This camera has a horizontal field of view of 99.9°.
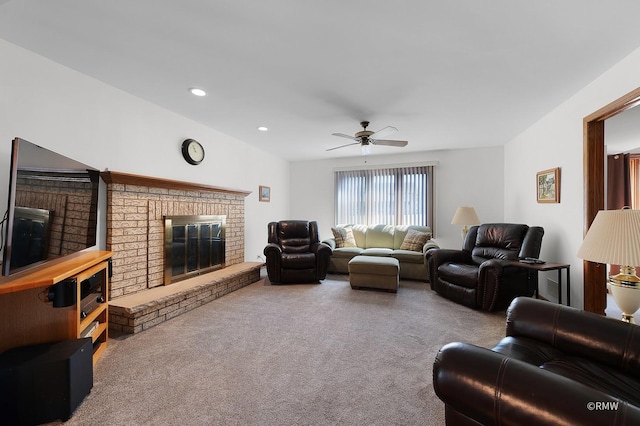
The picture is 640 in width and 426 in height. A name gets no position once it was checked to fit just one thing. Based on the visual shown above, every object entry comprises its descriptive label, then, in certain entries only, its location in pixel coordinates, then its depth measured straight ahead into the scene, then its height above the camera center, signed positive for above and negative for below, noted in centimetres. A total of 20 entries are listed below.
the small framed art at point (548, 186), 325 +37
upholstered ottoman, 383 -86
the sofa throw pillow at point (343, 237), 541 -48
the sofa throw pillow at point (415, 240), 488 -49
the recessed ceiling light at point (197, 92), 285 +132
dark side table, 281 -56
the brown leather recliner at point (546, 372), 78 -61
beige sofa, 464 -66
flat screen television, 148 +4
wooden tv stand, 162 -62
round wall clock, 367 +88
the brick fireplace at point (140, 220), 275 -7
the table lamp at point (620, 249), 129 -17
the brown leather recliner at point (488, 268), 306 -69
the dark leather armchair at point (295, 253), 424 -65
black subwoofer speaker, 142 -94
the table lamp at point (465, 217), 462 -5
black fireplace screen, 336 -44
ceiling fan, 356 +103
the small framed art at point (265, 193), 554 +43
